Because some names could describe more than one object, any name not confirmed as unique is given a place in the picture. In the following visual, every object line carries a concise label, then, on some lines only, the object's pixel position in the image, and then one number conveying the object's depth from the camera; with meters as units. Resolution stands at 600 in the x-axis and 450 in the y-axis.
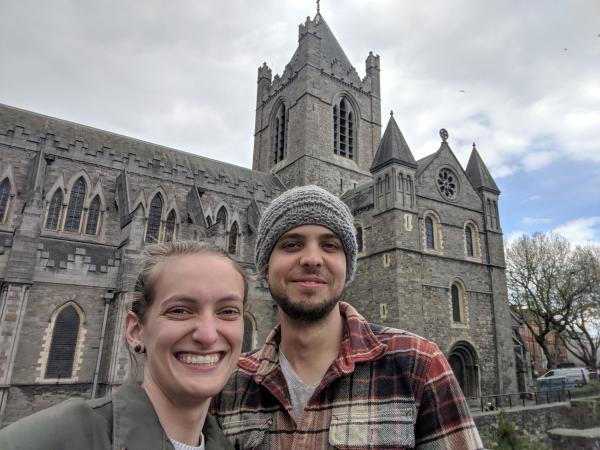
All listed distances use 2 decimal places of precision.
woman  1.33
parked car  23.67
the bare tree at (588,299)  27.88
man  1.75
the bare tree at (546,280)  28.34
